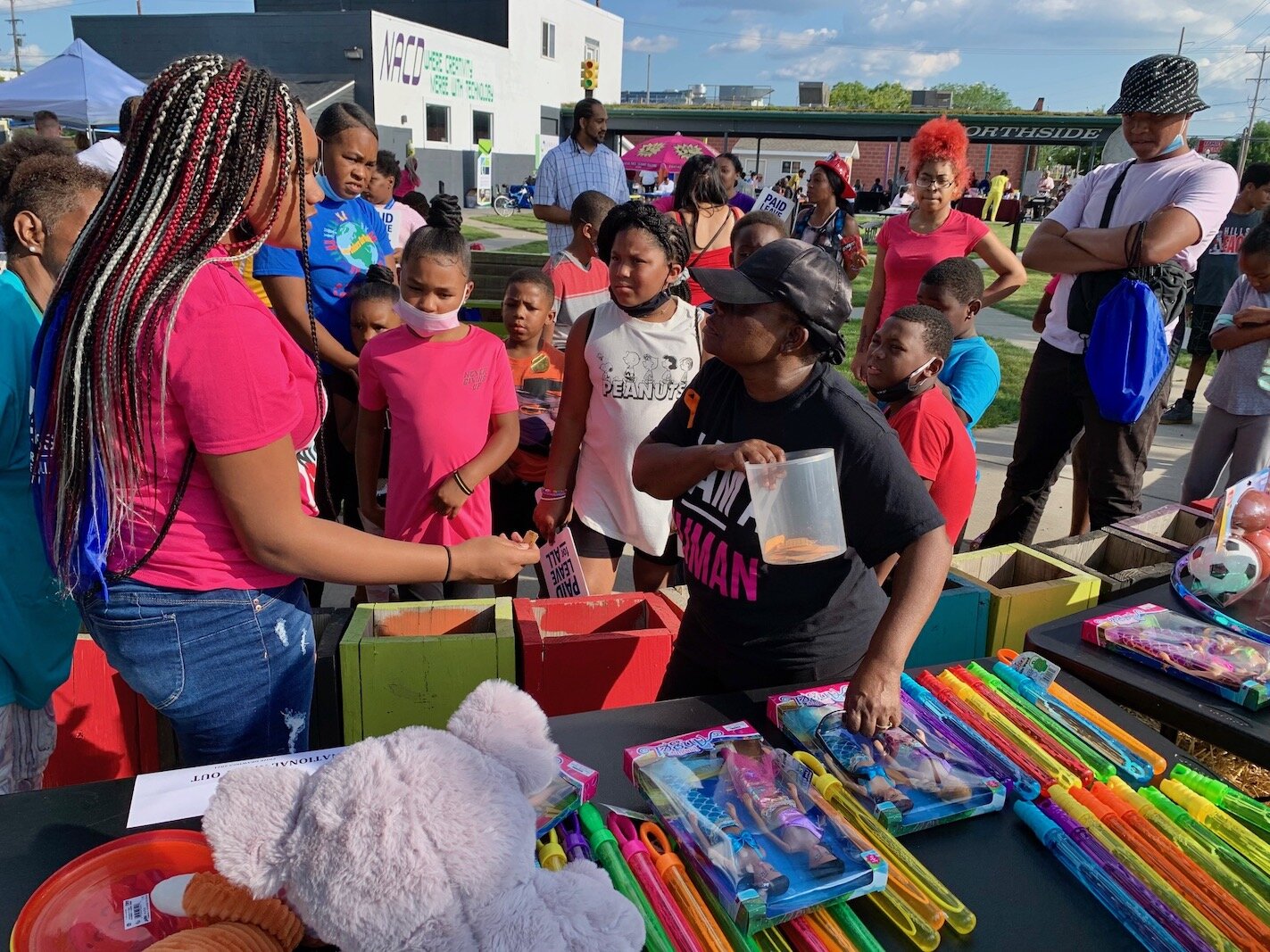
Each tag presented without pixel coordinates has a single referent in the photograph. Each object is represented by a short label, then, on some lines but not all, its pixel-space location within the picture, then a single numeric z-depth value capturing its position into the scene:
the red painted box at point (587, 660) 2.35
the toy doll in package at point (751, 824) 1.12
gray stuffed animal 0.84
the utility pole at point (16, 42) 65.43
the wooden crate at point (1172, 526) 2.94
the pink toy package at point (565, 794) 1.23
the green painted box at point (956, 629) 2.57
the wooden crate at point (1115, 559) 2.71
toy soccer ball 2.04
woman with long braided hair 1.30
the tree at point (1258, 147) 42.73
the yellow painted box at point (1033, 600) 2.63
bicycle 29.88
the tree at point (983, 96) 106.69
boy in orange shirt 3.70
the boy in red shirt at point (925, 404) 2.50
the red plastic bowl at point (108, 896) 1.04
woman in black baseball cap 1.61
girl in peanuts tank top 2.92
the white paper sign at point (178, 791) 1.27
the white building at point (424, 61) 25.19
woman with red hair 4.18
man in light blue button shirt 5.98
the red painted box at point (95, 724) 2.31
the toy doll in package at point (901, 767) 1.31
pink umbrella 24.89
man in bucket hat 3.05
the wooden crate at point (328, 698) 2.31
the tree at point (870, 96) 90.94
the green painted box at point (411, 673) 2.23
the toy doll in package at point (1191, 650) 1.68
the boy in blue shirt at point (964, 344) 3.17
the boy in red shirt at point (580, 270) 4.25
